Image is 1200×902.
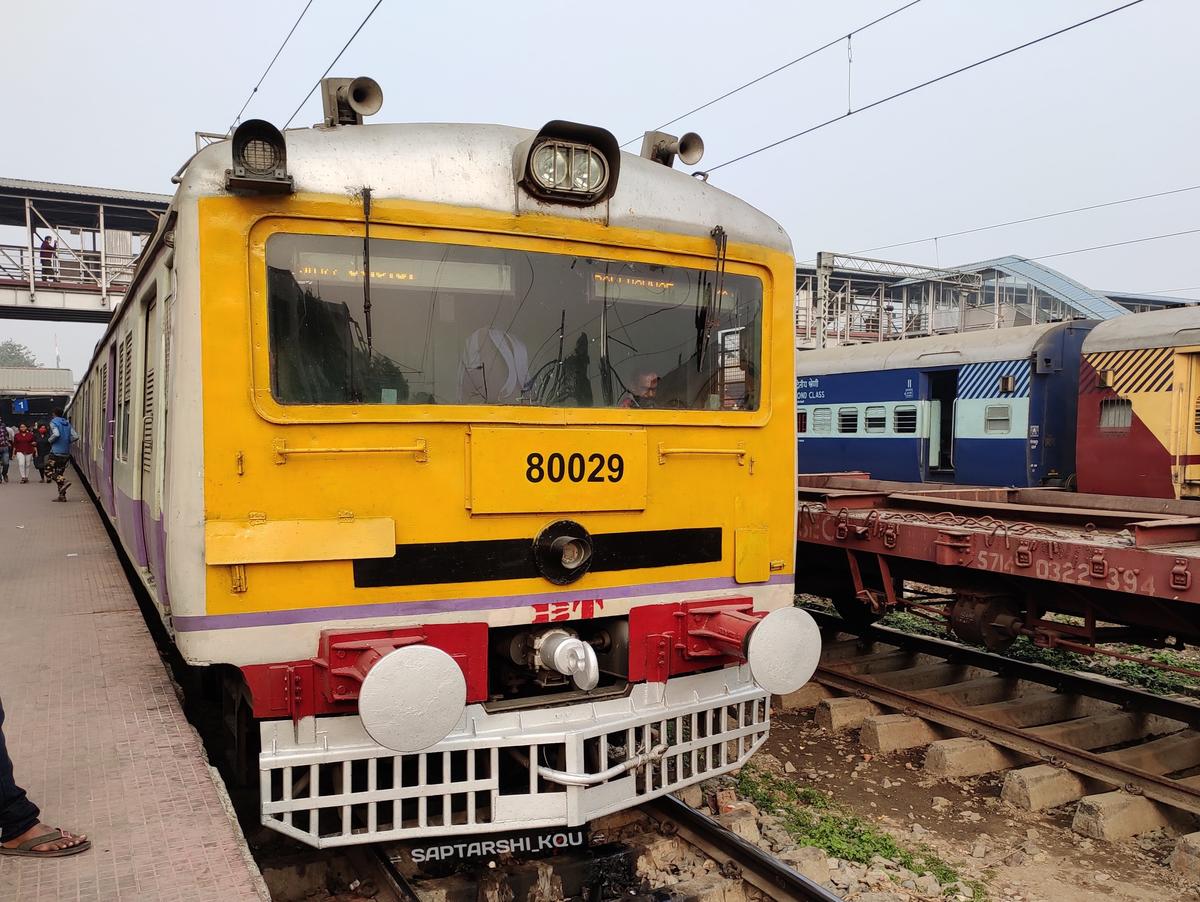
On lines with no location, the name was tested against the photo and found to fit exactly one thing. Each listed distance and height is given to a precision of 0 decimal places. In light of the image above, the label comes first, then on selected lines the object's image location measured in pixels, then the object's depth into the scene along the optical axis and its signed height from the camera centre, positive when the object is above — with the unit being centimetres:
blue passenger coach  1207 +43
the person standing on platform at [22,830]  323 -139
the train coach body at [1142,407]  931 +32
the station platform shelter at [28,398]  4141 +186
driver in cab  439 +22
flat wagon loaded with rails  568 -54
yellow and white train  362 -10
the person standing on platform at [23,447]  2208 -21
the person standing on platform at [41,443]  2699 -14
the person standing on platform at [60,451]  1767 -24
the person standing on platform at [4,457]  2475 -51
